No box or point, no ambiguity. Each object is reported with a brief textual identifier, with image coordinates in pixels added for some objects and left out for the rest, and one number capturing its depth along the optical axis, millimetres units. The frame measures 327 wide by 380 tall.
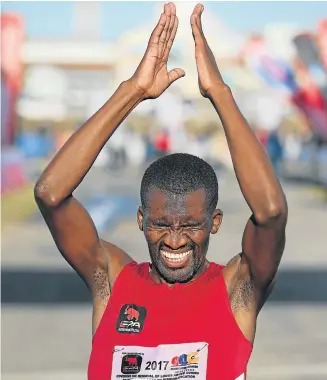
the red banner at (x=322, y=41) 29875
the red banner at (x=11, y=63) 27609
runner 3193
